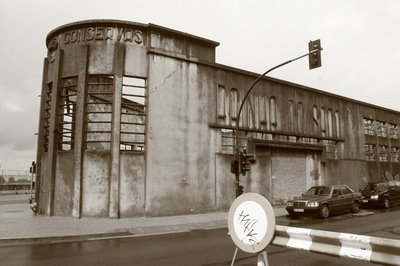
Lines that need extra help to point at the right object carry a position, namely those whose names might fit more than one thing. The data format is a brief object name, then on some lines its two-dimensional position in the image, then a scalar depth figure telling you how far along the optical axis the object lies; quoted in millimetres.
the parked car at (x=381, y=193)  19875
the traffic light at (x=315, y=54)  13352
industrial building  17078
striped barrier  3266
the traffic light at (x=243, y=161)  15633
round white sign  3982
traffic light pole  13405
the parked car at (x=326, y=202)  15758
